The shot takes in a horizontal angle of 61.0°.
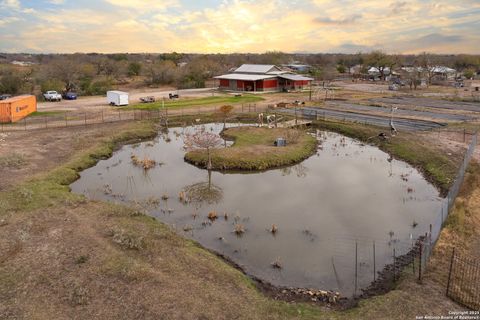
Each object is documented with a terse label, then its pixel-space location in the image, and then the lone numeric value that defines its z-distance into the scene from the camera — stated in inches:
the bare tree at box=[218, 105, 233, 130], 1460.0
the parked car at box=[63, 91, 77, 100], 2113.3
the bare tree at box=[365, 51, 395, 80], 3597.0
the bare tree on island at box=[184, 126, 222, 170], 971.9
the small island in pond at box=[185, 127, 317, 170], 993.5
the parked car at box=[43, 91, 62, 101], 2047.2
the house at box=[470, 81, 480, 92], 2513.3
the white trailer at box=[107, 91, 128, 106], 1850.4
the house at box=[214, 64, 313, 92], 2470.5
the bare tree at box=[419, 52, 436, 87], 3053.6
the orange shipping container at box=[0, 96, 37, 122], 1466.5
